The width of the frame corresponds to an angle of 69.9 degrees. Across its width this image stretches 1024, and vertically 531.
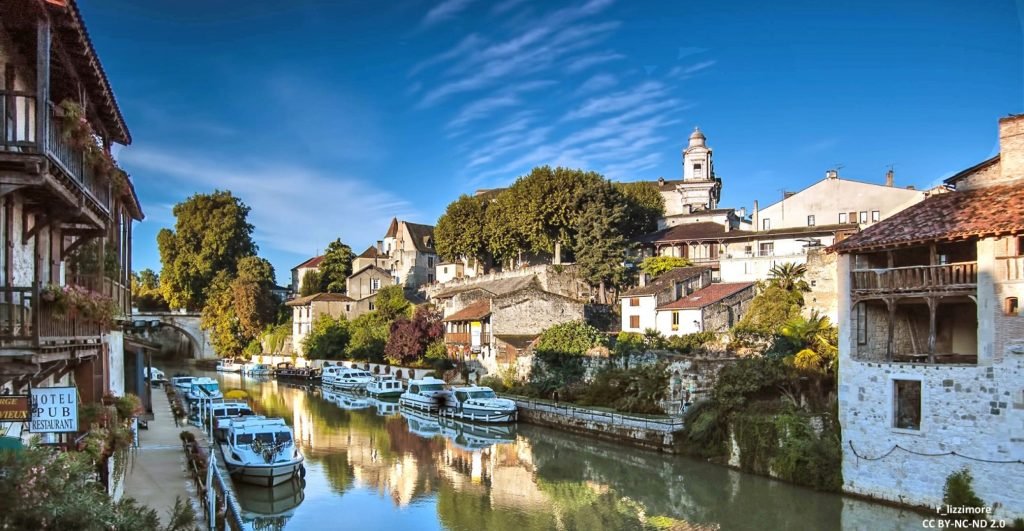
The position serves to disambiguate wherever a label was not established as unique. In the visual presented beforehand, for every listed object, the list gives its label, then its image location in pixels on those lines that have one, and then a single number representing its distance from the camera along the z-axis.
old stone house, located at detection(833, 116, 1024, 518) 16.77
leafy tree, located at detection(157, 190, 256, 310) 71.31
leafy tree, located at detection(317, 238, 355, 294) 80.12
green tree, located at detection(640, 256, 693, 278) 49.06
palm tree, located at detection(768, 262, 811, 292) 36.72
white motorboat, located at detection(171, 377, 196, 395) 45.42
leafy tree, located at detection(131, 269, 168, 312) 77.62
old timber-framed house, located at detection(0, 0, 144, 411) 8.79
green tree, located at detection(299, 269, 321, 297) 80.19
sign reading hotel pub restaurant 9.52
